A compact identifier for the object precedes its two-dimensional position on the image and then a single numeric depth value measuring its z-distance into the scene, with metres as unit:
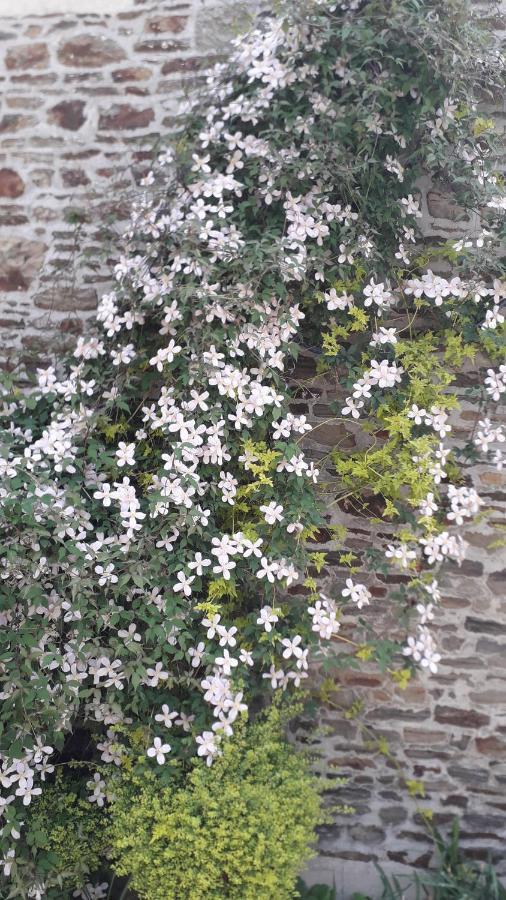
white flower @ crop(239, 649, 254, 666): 2.70
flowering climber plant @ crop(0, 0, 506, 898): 2.71
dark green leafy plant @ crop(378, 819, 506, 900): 3.04
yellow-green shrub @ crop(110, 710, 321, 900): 2.51
